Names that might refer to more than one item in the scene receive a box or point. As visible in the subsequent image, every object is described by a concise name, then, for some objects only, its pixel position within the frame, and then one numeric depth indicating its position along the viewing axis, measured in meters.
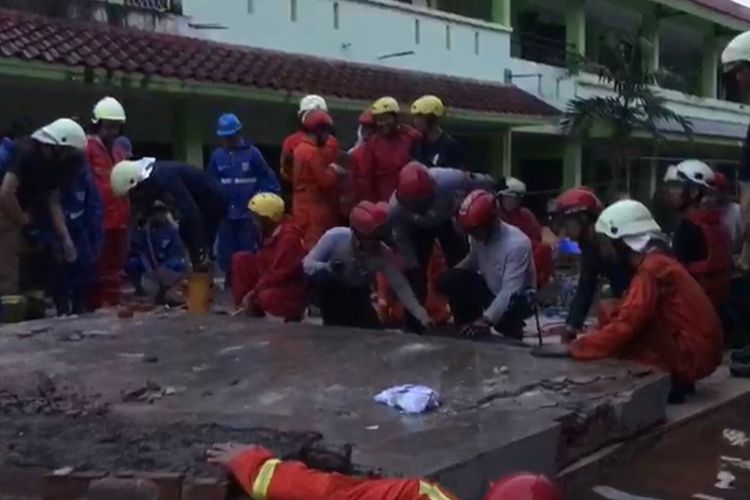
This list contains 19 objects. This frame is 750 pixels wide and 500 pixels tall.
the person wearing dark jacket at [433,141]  8.52
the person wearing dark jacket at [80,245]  8.27
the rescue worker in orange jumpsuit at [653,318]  5.88
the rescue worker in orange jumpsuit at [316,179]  8.80
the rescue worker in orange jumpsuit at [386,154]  8.59
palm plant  15.12
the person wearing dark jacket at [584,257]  6.87
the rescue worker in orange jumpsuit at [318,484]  3.13
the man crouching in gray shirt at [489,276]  7.00
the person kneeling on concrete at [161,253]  9.05
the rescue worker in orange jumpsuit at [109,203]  8.88
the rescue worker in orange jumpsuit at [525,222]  8.59
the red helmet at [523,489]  3.10
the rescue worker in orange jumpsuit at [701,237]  7.55
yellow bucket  8.35
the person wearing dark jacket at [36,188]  7.91
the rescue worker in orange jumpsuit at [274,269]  7.53
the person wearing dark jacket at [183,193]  8.42
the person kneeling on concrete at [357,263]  7.18
